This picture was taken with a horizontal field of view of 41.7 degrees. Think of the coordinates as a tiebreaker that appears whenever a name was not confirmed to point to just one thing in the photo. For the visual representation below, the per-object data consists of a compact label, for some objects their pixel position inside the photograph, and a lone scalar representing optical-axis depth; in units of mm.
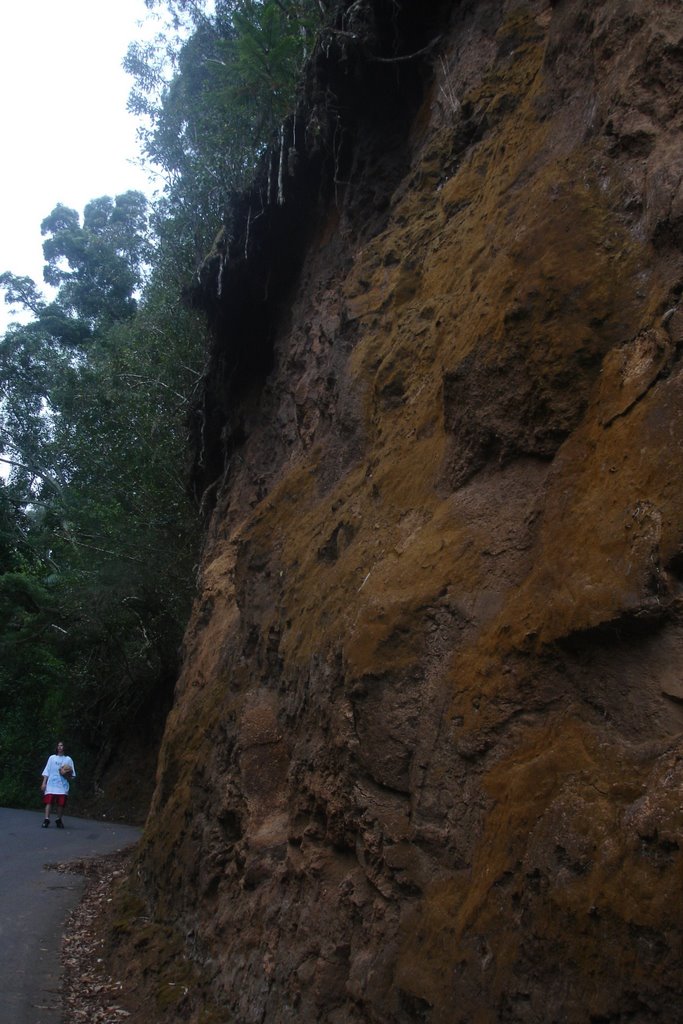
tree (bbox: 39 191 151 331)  36594
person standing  17484
